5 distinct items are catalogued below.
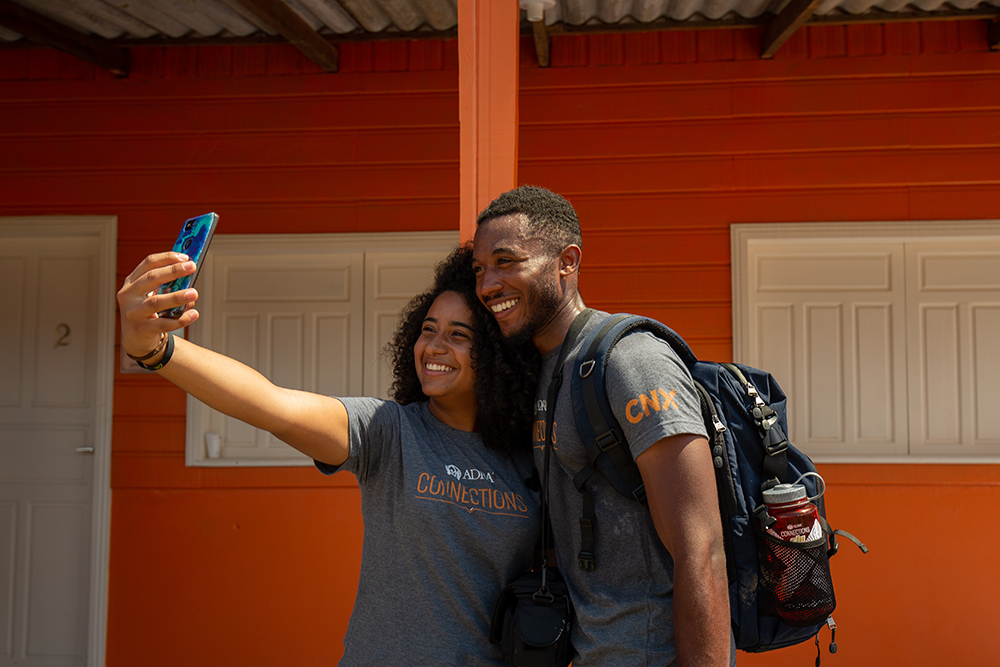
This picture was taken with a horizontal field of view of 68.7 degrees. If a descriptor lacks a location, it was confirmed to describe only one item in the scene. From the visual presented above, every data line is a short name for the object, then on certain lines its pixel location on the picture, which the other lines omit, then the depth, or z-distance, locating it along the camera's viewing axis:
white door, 4.34
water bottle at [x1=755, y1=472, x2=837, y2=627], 1.54
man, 1.44
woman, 1.66
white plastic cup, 4.27
